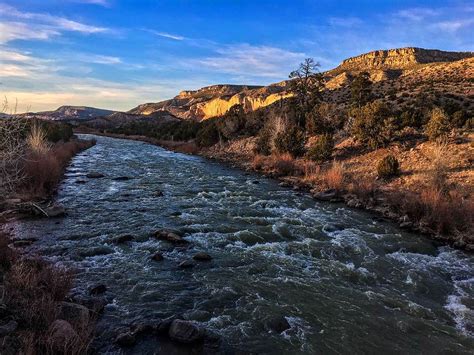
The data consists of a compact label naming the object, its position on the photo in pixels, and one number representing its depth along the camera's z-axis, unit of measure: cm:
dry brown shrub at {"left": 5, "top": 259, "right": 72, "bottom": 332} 736
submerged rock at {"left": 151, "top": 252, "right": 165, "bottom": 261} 1244
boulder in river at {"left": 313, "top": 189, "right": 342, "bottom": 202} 2276
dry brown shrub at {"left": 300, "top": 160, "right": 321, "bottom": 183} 2714
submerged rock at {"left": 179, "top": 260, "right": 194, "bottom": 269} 1202
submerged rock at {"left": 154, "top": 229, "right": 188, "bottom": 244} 1434
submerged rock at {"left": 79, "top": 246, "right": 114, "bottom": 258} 1266
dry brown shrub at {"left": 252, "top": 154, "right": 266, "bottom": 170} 3519
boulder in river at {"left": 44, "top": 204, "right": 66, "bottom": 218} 1745
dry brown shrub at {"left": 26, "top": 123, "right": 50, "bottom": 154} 2599
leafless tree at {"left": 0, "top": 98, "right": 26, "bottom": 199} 977
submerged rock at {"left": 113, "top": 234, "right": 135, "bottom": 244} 1405
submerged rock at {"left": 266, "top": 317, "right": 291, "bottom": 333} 863
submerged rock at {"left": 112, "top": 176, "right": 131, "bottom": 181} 2894
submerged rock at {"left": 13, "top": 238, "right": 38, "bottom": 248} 1311
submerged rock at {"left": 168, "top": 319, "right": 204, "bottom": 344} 791
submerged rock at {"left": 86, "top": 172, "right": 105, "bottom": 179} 2918
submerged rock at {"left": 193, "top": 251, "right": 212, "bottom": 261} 1262
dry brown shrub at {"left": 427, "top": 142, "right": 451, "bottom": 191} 1974
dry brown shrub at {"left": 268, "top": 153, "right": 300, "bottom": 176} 3127
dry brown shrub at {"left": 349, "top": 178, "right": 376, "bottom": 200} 2214
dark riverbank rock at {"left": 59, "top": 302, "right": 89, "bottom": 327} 772
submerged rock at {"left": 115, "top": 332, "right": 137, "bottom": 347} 771
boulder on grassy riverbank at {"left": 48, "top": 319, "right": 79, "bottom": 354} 640
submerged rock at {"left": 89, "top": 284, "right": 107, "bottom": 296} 987
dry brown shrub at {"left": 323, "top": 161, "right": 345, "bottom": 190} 2450
